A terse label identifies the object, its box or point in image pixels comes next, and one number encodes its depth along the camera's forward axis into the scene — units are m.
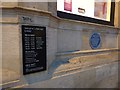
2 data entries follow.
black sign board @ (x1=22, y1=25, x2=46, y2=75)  1.81
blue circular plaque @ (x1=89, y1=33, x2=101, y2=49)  3.19
